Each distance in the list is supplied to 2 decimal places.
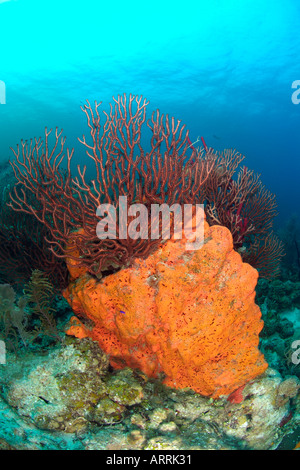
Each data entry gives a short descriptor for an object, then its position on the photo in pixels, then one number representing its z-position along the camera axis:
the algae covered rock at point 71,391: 3.07
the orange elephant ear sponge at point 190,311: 3.24
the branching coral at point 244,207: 4.55
